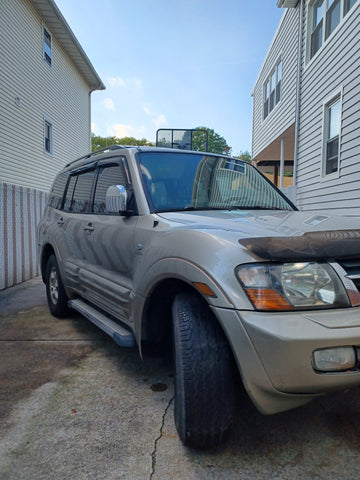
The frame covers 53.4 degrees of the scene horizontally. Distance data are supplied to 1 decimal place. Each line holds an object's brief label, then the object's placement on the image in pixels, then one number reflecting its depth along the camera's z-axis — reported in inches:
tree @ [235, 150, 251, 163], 3065.5
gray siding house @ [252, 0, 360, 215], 262.5
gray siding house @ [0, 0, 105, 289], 265.1
